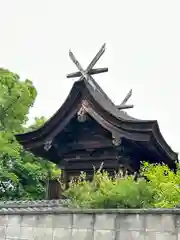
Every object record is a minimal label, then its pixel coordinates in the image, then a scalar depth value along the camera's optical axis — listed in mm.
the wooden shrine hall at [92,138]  11484
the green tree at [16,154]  16891
